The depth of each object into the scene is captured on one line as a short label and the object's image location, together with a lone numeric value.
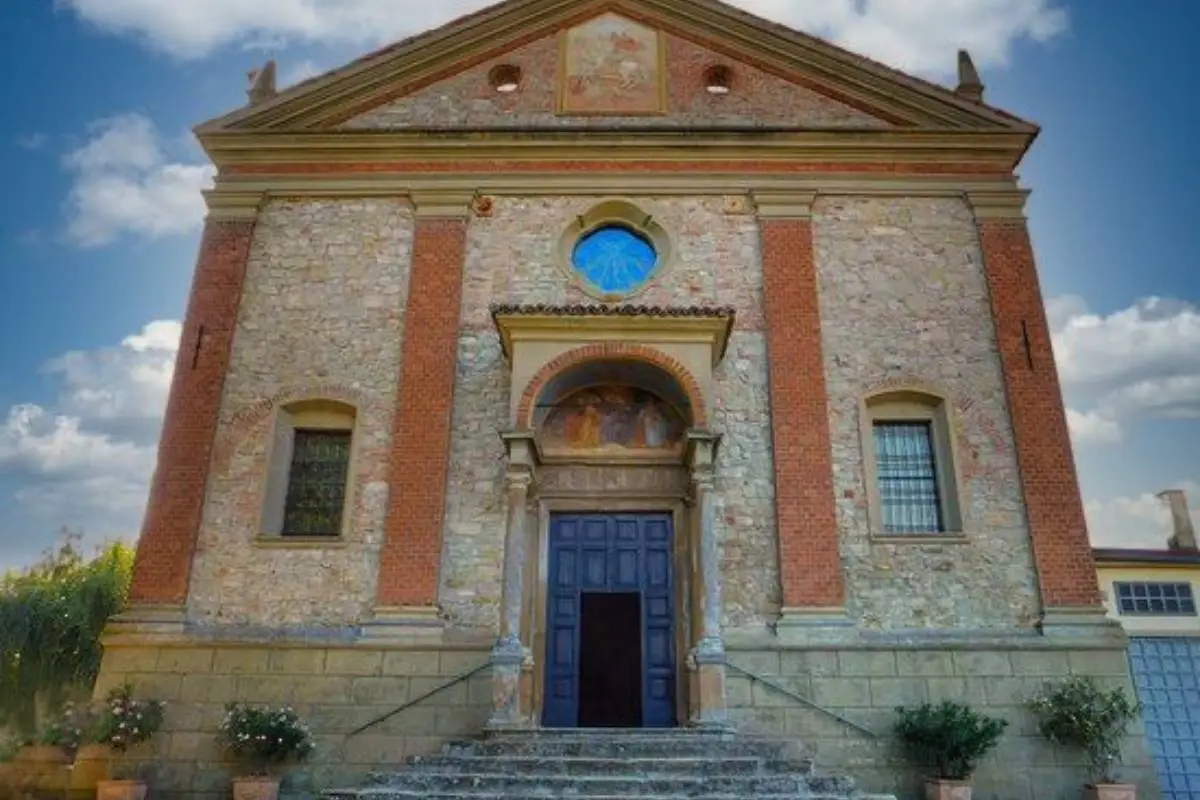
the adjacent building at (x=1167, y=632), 13.78
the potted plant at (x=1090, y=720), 10.59
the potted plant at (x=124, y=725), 10.70
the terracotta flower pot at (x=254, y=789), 9.98
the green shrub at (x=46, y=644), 18.69
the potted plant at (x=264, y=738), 10.46
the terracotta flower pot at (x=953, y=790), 9.86
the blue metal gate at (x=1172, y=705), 13.71
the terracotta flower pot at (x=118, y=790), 10.02
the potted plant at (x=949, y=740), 10.27
